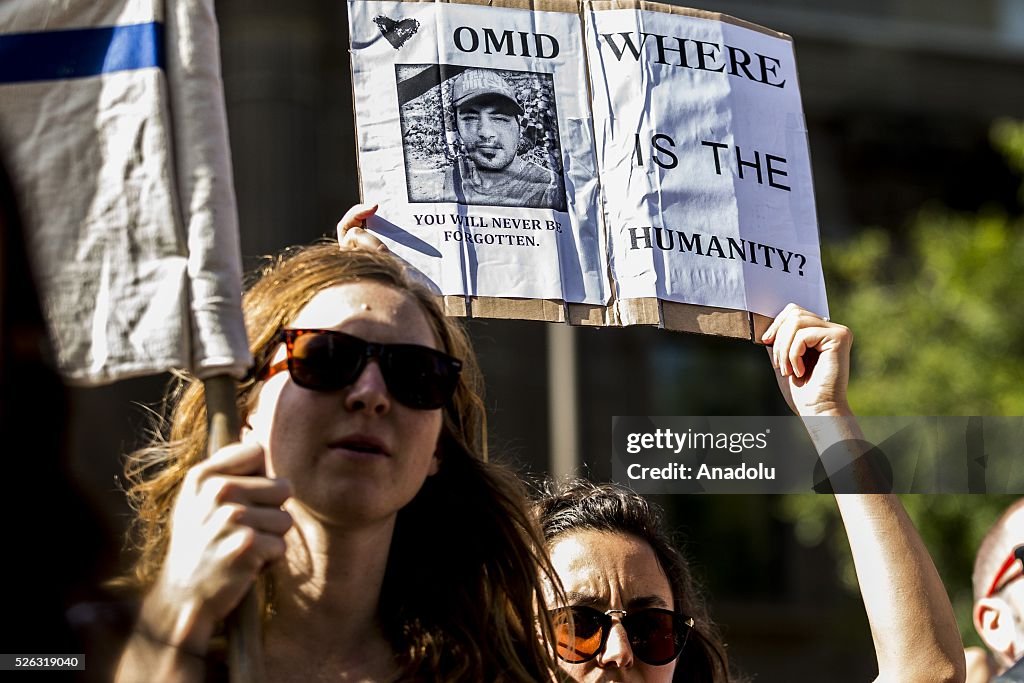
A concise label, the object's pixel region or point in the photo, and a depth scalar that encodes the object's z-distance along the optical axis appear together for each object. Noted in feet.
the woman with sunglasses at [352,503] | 13.66
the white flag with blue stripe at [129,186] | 14.64
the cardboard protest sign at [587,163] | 19.08
